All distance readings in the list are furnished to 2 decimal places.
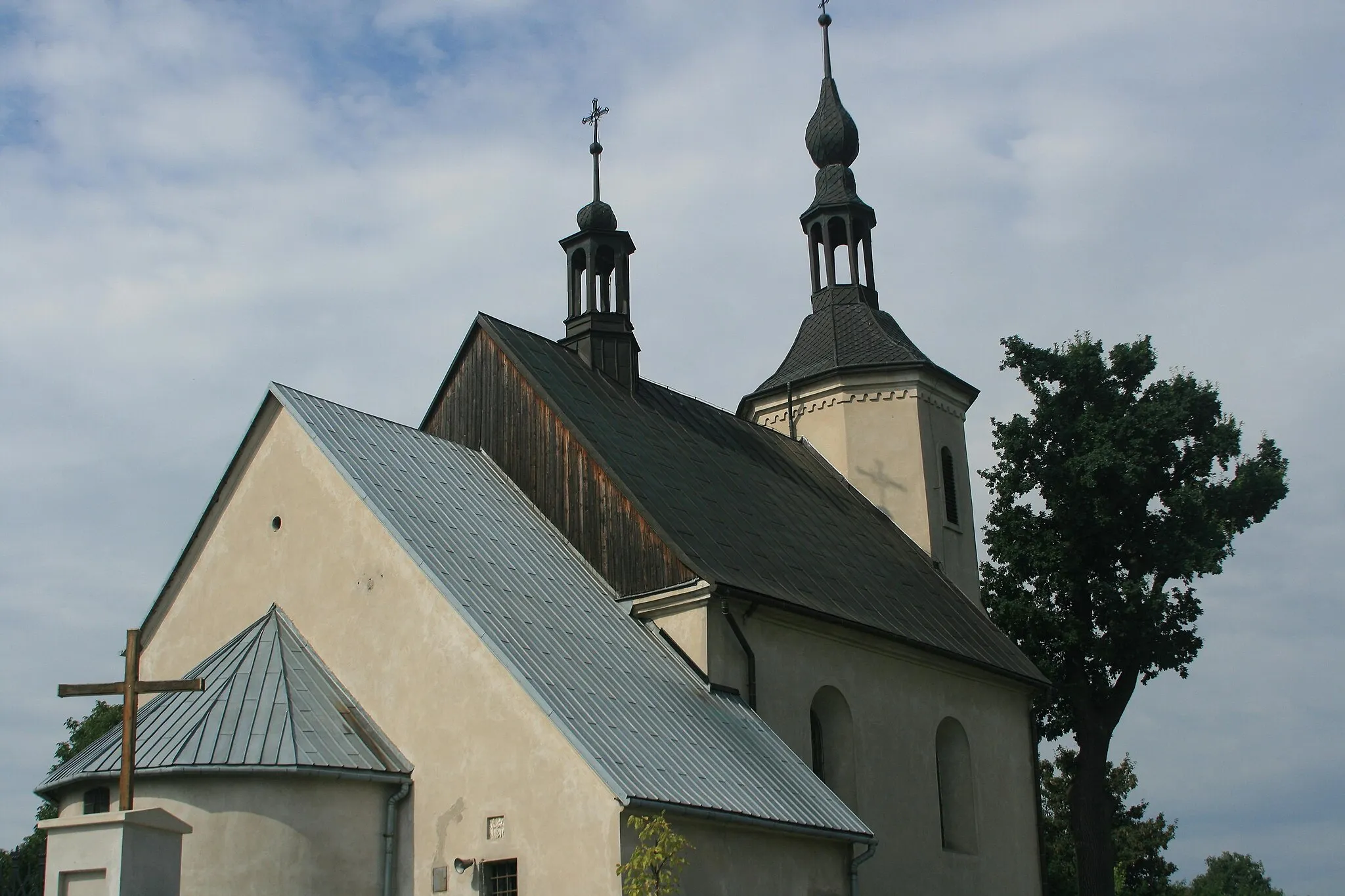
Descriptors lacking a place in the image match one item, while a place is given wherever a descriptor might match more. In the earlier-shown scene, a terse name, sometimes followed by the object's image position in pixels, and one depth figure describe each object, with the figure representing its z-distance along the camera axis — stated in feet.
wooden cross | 39.24
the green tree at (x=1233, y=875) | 248.52
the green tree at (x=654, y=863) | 40.86
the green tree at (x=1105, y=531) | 90.94
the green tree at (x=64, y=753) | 82.33
